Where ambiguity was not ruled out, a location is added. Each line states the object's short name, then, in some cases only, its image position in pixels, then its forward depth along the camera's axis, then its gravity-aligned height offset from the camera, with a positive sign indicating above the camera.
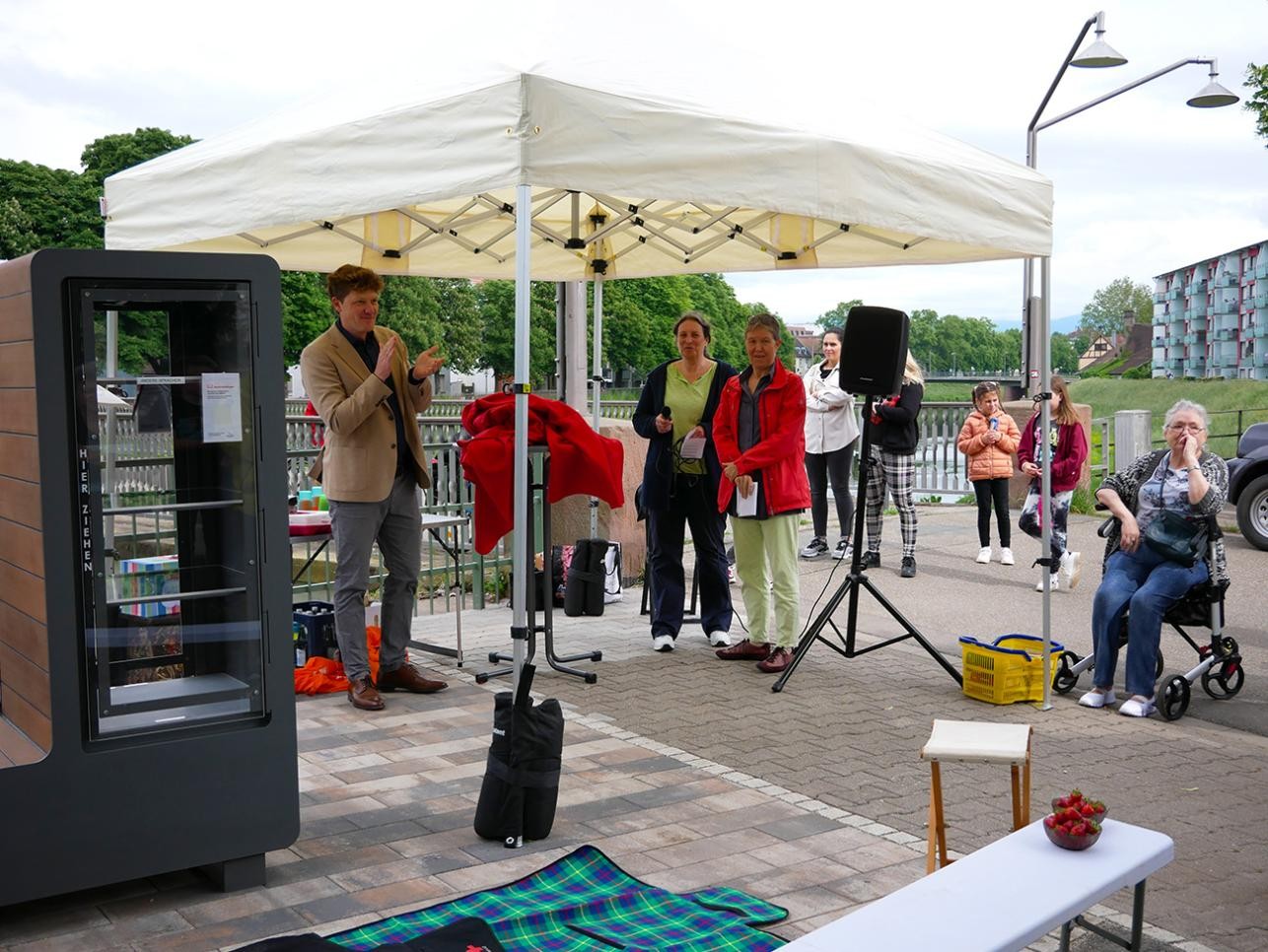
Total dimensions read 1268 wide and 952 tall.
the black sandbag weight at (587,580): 9.12 -1.28
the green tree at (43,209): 45.53 +6.66
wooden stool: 4.34 -1.17
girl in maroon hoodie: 11.01 -0.59
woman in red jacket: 7.68 -0.46
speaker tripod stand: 7.44 -1.27
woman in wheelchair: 6.95 -0.89
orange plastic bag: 7.31 -1.54
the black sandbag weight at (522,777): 4.90 -1.40
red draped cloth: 7.20 -0.34
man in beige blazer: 6.66 -0.26
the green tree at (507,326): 45.38 +2.83
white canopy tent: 5.30 +1.00
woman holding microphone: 8.18 -0.44
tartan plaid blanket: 3.99 -1.63
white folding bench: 3.19 -1.30
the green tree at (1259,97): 30.38 +6.71
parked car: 13.69 -1.05
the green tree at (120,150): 48.22 +9.07
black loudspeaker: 7.58 +0.24
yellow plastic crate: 7.21 -1.52
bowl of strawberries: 3.78 -1.22
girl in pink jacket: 12.00 -0.50
